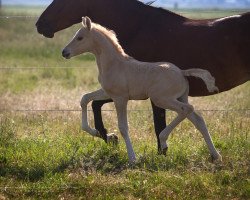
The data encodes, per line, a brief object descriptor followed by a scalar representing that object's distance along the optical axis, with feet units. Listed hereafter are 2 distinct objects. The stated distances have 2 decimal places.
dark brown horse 52.13
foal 47.42
